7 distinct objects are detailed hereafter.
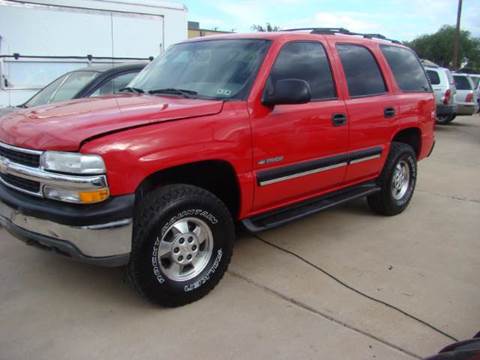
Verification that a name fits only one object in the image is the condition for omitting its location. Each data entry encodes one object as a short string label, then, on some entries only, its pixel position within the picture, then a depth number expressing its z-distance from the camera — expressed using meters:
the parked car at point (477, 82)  17.62
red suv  2.95
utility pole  32.31
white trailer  8.14
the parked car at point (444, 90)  14.04
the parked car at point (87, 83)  6.15
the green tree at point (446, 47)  63.03
